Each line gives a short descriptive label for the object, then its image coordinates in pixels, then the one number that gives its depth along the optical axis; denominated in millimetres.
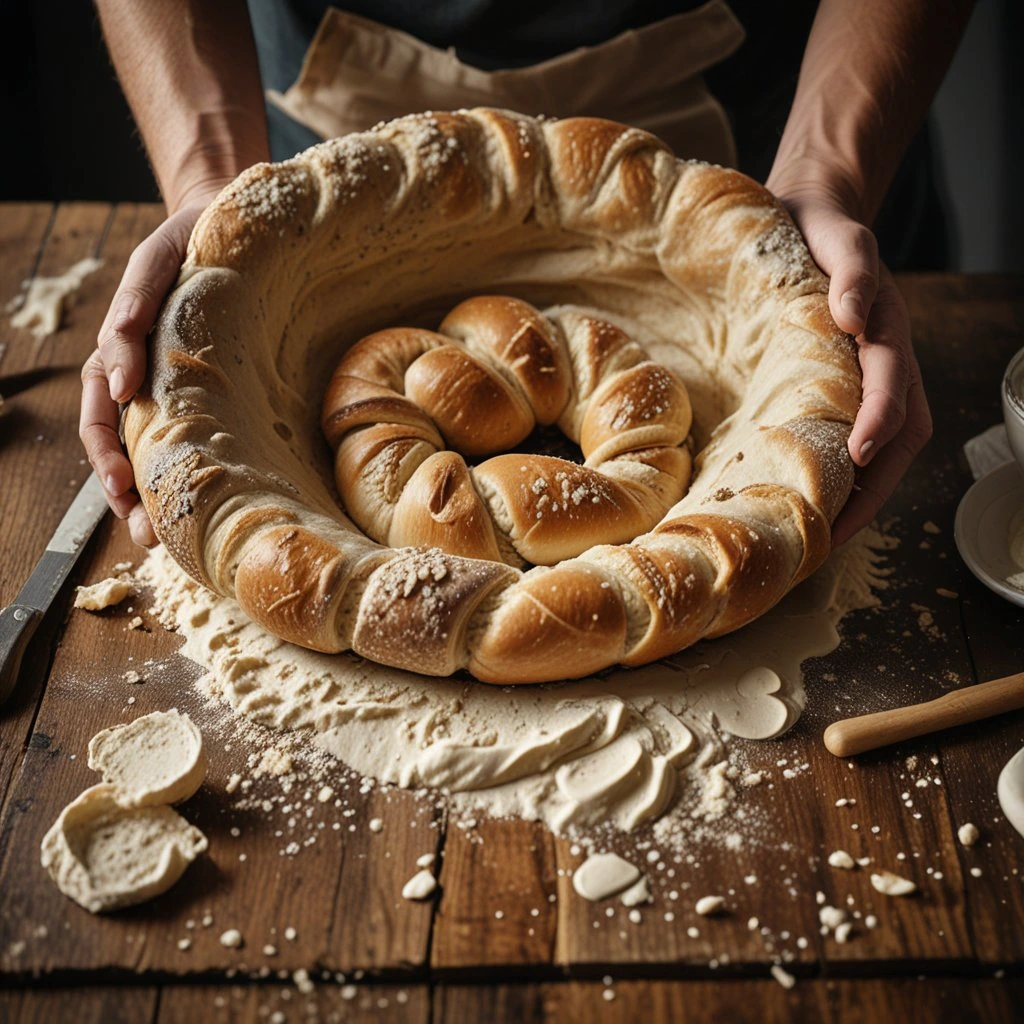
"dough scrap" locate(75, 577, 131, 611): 965
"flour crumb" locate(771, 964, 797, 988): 808
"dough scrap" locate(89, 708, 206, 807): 853
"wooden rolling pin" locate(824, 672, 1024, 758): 888
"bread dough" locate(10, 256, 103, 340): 1190
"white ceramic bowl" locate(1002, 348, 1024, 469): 950
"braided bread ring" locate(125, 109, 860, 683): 883
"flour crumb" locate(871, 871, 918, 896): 836
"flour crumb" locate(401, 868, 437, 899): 829
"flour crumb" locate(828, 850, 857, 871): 846
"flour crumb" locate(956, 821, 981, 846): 858
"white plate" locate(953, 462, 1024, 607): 974
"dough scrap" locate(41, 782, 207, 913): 823
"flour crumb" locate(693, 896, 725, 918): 826
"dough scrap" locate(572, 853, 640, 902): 831
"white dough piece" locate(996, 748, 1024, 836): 863
